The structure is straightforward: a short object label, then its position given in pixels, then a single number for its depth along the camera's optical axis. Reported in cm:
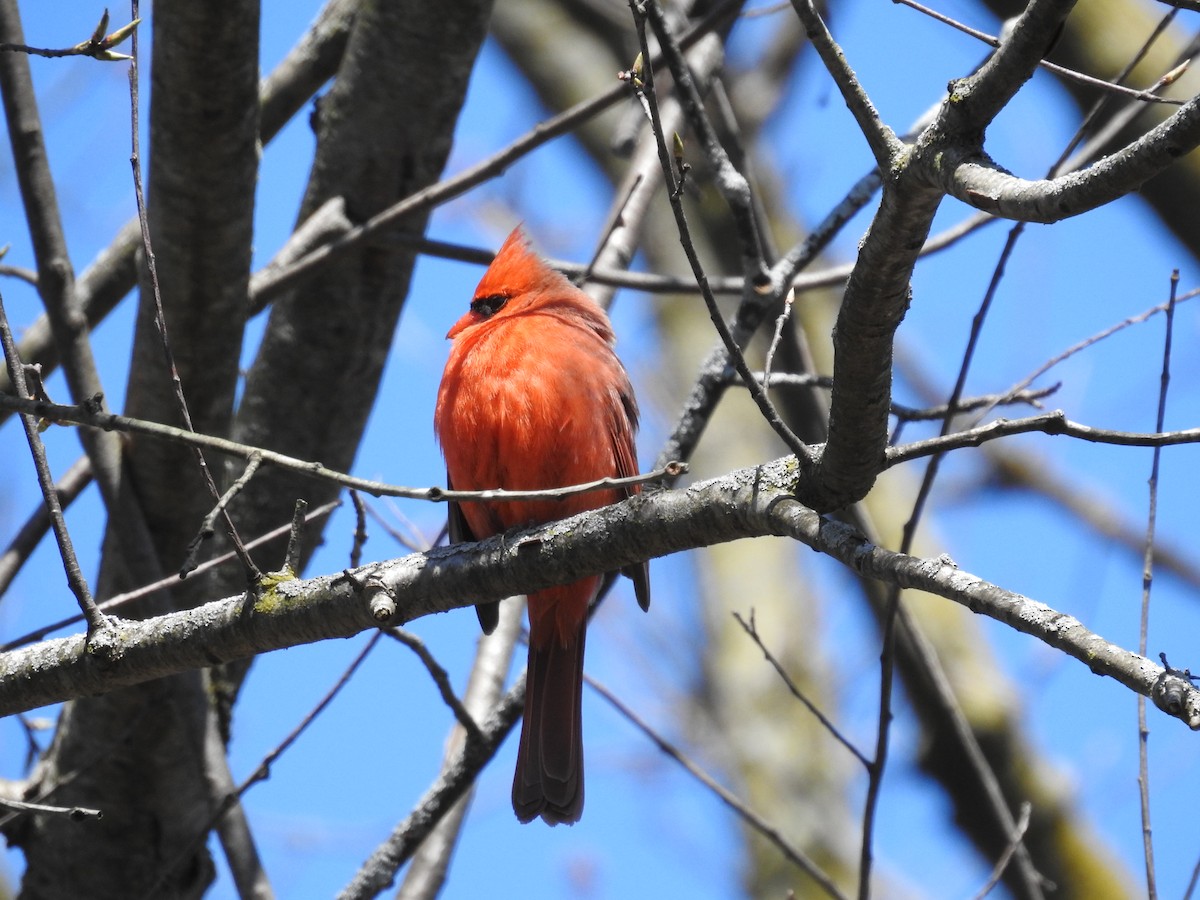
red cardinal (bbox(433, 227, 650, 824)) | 739
